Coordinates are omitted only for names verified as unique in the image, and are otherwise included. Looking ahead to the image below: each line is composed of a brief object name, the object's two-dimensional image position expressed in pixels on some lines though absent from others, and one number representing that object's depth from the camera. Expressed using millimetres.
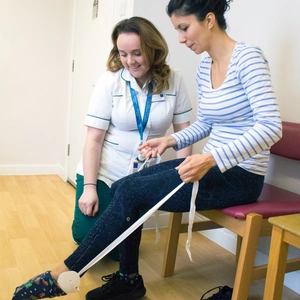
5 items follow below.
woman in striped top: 1125
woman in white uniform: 1637
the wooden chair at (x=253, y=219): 1205
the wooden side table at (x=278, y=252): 1040
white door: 2459
